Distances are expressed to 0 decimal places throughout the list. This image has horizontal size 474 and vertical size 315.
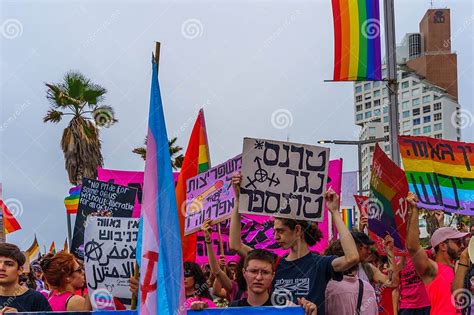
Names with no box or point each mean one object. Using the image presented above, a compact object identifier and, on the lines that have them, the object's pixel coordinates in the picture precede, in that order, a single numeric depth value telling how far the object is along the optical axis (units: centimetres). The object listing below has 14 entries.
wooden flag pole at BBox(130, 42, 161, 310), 572
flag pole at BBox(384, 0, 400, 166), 1230
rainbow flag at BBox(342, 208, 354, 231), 2381
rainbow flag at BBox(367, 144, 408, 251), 763
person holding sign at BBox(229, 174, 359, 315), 563
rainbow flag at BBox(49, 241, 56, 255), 2240
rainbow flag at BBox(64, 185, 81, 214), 1920
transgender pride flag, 541
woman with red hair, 682
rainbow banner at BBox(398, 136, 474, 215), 1021
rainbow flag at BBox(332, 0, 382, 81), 1235
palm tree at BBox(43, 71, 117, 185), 3122
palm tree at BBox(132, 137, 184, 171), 3572
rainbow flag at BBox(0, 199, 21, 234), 1728
